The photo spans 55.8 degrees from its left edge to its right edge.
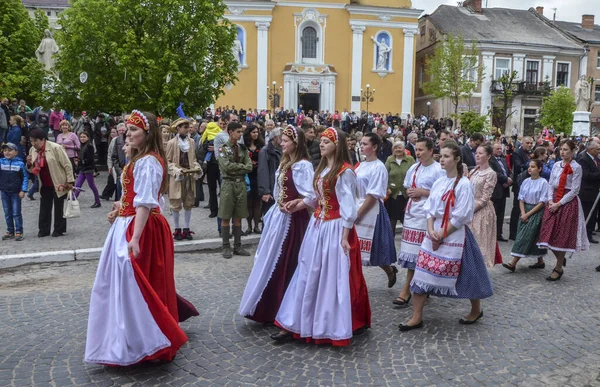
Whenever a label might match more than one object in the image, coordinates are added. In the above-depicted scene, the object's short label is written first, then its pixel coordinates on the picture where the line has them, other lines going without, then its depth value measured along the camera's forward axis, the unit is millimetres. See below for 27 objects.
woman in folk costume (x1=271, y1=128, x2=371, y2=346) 4949
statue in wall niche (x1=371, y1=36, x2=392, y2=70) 43781
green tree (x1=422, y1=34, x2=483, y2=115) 40031
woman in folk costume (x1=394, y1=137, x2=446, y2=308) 6344
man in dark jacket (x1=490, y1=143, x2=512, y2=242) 10266
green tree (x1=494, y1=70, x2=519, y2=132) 47178
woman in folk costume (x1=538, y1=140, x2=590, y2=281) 7773
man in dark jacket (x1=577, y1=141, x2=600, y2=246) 10195
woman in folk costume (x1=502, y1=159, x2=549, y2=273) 8102
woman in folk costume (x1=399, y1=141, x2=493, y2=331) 5309
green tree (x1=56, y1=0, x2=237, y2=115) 18328
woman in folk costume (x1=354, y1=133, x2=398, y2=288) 5773
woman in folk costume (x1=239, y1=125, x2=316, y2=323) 5461
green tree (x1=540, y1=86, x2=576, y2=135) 41031
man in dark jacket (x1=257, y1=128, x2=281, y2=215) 8719
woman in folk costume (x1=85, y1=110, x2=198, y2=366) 4312
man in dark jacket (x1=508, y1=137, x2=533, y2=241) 10766
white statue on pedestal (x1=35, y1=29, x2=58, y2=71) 19688
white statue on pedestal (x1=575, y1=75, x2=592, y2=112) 30467
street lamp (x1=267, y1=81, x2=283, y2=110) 42062
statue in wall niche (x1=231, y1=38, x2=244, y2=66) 41438
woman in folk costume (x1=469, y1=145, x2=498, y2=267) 7457
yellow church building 42562
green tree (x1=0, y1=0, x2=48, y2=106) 32219
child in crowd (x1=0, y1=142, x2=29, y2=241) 9367
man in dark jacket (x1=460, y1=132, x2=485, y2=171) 11281
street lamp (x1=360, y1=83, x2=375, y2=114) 43906
